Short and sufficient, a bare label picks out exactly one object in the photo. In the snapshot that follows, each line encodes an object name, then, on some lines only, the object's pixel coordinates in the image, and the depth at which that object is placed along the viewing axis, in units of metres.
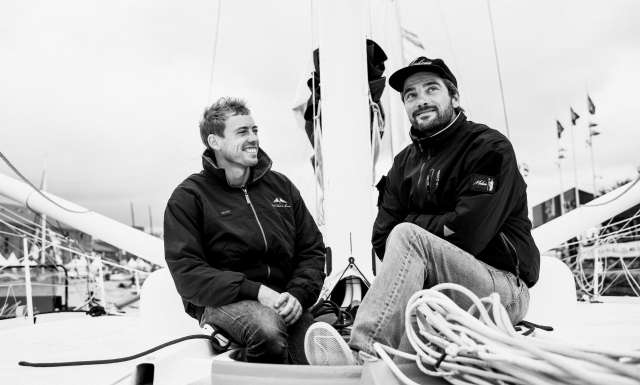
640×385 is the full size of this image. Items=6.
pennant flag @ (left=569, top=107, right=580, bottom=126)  18.49
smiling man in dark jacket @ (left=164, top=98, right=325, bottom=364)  2.08
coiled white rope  0.92
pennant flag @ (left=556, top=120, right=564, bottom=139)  21.14
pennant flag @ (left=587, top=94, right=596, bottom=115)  17.50
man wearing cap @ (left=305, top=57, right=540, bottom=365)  1.69
